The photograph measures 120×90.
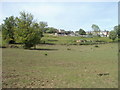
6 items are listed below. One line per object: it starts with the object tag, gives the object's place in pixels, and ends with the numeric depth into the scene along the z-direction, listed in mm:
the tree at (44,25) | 87250
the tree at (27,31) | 33531
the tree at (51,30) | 135300
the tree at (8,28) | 49344
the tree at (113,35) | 77825
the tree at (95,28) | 123350
